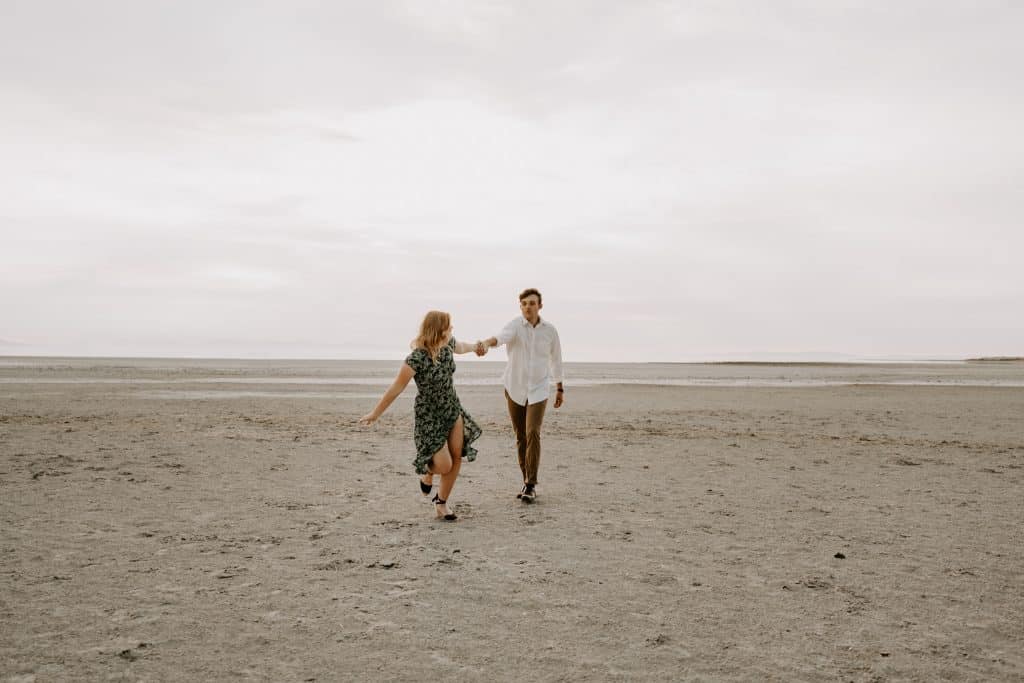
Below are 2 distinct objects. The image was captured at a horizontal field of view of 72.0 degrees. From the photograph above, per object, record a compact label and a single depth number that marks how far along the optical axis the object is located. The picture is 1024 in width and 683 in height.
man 8.38
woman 7.11
